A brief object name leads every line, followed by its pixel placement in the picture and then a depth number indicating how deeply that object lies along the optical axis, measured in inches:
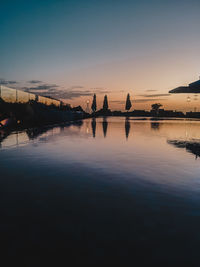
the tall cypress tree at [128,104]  3059.5
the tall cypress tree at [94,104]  2677.4
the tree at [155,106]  3355.8
